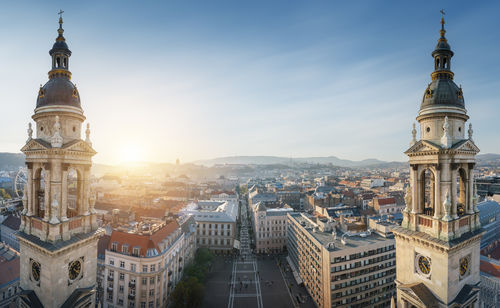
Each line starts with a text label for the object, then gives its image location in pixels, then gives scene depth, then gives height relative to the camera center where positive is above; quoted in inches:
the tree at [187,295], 1936.5 -988.9
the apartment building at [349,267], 2020.2 -841.8
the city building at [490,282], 2161.7 -987.2
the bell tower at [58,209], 814.5 -165.9
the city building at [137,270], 1904.5 -805.7
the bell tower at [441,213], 804.0 -168.5
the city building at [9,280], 1874.5 -882.8
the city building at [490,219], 3558.1 -821.9
